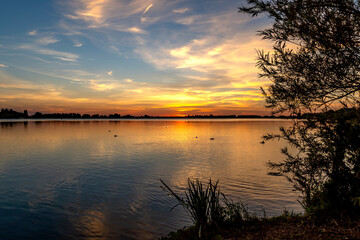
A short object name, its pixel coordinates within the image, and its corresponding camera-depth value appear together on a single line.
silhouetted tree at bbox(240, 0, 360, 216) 6.87
